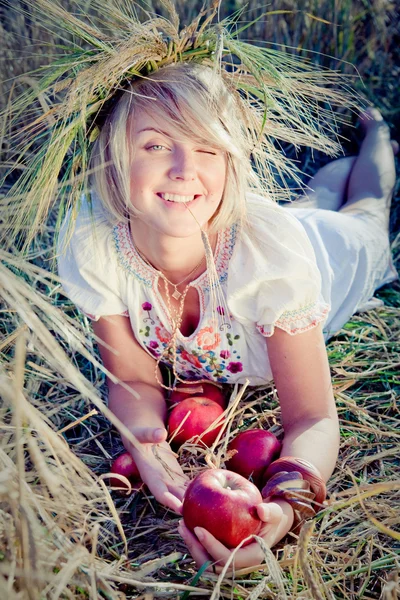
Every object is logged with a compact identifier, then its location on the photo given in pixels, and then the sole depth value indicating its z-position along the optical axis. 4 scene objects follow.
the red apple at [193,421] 2.16
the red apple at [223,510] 1.57
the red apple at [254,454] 1.96
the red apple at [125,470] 2.06
